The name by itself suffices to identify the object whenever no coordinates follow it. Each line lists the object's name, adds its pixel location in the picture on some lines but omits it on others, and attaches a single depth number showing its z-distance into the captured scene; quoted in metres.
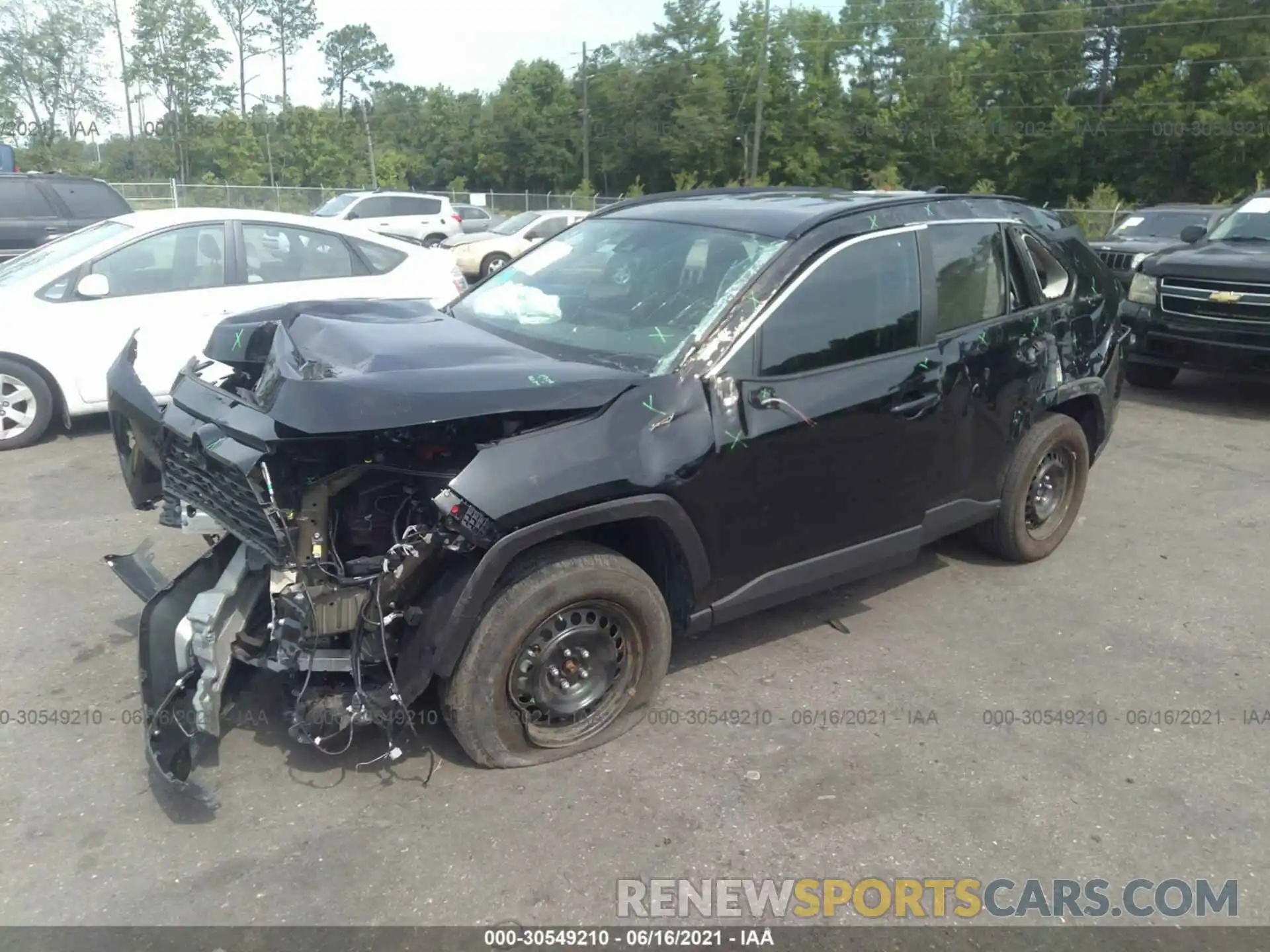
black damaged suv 3.16
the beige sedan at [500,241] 20.98
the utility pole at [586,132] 58.84
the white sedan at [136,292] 6.94
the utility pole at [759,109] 38.31
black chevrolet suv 8.55
